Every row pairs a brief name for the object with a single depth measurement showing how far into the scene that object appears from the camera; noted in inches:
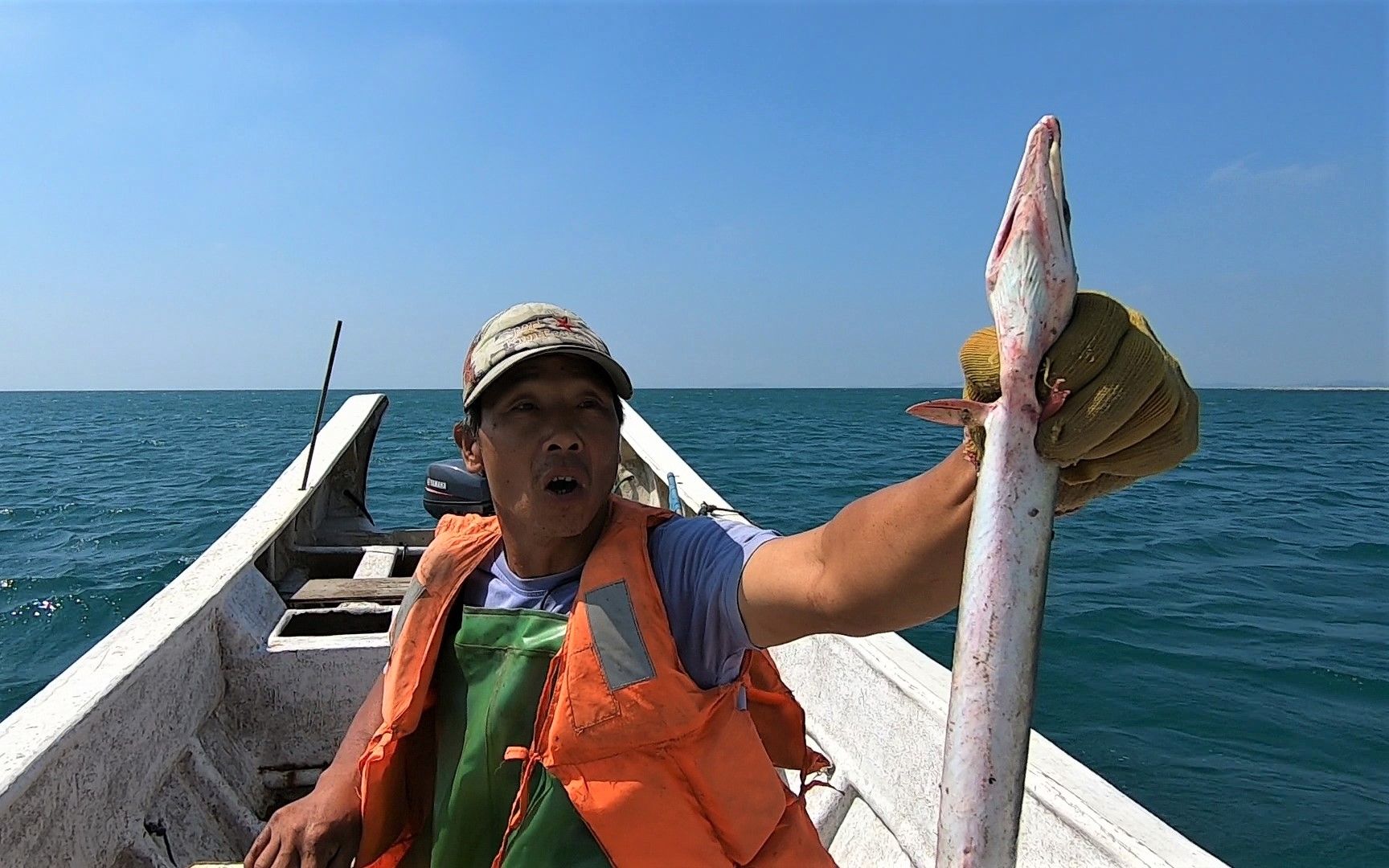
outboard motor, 225.6
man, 57.7
